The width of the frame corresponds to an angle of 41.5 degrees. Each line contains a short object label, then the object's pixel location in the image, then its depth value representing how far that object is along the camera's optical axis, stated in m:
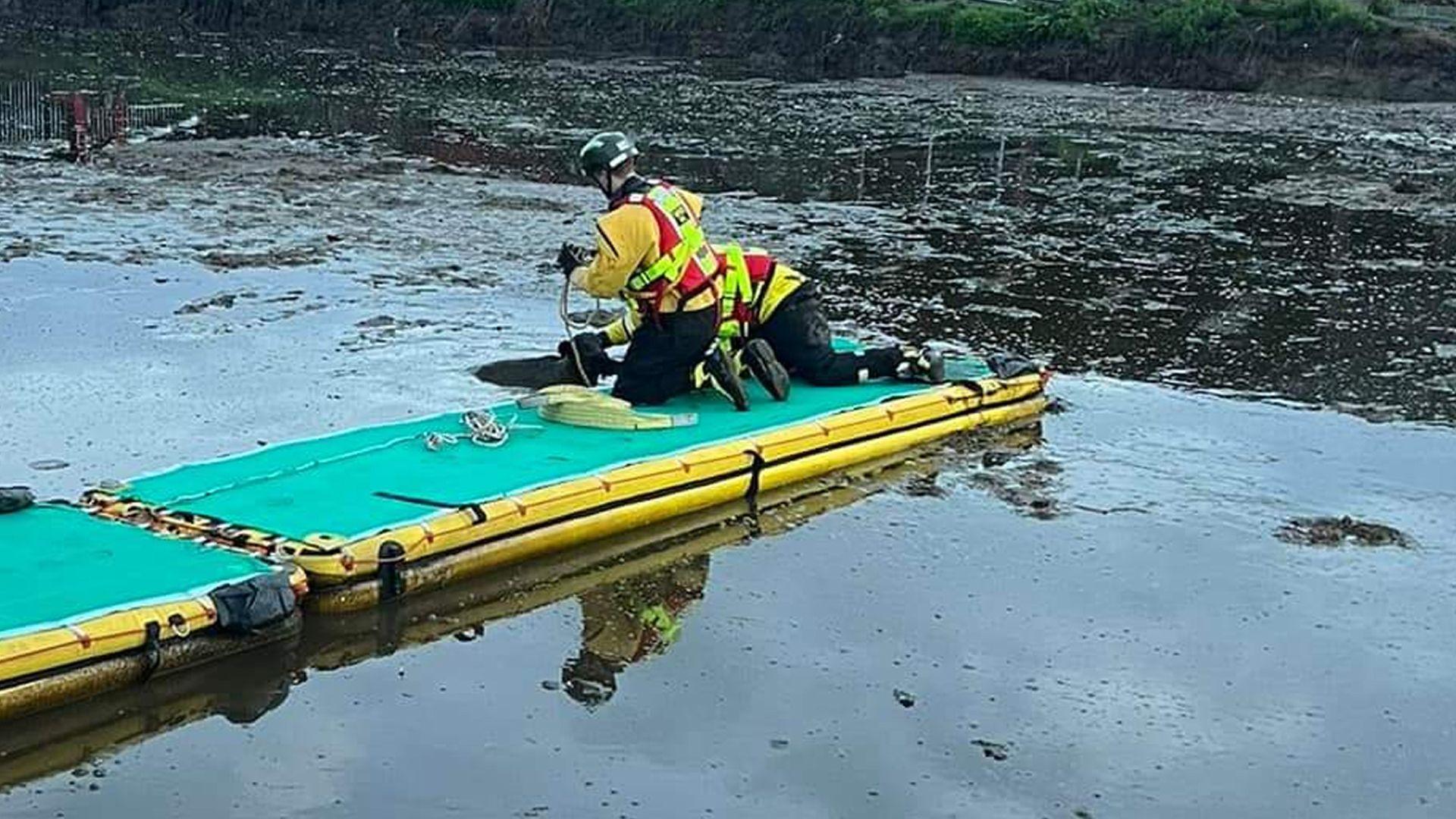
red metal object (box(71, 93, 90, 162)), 20.70
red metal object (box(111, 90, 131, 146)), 22.77
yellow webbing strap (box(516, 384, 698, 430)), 8.89
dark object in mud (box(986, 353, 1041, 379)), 10.59
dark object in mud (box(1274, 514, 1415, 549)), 8.58
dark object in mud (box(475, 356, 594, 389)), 10.87
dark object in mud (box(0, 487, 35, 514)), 7.28
